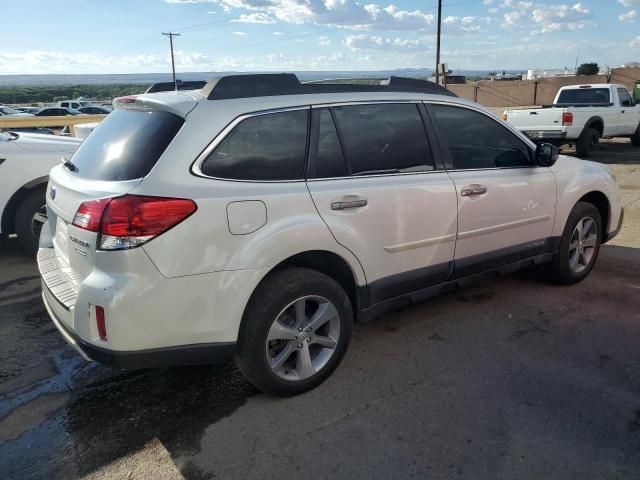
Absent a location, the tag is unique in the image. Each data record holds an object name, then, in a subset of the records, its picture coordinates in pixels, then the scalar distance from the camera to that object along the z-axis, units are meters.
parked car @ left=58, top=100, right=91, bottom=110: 37.05
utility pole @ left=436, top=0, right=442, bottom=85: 33.88
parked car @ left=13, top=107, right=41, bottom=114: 34.77
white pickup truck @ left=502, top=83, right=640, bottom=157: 12.13
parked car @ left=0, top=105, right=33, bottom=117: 30.19
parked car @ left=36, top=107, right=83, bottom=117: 30.17
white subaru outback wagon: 2.47
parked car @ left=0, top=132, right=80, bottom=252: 5.29
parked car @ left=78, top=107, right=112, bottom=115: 30.83
